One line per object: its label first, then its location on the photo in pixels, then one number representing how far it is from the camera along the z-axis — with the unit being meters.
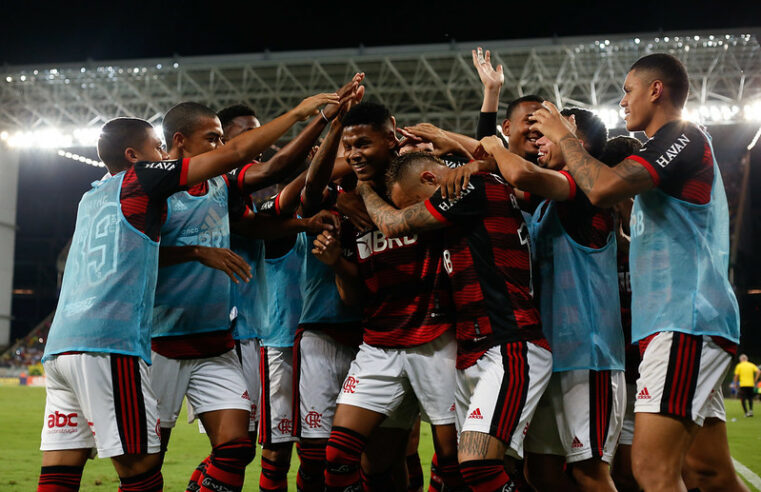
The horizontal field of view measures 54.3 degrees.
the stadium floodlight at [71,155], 30.47
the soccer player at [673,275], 3.41
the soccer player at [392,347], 4.14
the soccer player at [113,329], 3.52
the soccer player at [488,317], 3.62
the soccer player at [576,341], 3.96
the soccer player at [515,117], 4.68
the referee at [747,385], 17.50
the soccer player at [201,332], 4.13
